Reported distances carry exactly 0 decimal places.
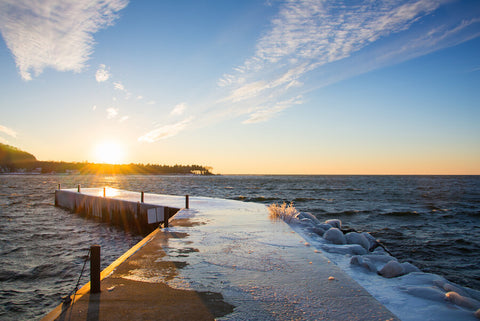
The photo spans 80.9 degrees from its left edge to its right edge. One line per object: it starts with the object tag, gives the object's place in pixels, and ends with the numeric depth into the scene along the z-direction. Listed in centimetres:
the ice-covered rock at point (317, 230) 1066
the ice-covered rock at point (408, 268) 666
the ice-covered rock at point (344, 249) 786
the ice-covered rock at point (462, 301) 446
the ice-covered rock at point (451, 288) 531
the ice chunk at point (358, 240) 996
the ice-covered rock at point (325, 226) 1201
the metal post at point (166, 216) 984
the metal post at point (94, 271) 446
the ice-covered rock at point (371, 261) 640
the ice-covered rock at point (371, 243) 1086
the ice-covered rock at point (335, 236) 948
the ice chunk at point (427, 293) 482
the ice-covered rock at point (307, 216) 1350
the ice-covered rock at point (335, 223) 1333
